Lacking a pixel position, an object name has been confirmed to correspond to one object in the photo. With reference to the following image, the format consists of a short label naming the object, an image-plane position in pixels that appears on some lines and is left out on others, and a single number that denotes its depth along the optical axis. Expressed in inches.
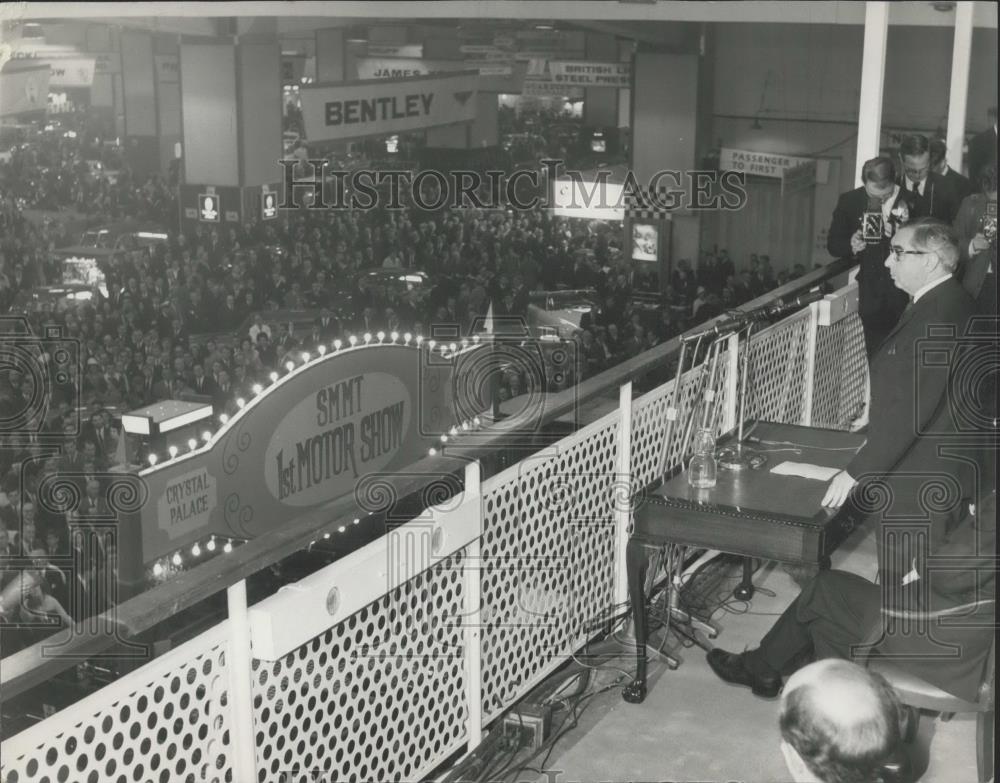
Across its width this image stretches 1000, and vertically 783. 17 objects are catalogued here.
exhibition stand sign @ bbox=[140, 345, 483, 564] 269.7
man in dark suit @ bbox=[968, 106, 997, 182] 300.8
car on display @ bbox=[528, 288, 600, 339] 620.4
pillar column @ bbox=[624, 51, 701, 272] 906.7
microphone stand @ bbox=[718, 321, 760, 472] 174.4
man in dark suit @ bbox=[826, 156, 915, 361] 243.8
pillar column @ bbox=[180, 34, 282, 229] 745.6
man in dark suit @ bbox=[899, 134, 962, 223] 249.8
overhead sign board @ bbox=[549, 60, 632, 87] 895.1
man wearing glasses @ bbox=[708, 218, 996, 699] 140.4
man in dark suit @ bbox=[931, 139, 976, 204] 257.1
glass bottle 165.2
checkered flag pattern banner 892.6
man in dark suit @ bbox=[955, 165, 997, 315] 224.7
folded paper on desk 169.9
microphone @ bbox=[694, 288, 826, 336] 177.6
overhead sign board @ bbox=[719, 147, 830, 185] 895.7
